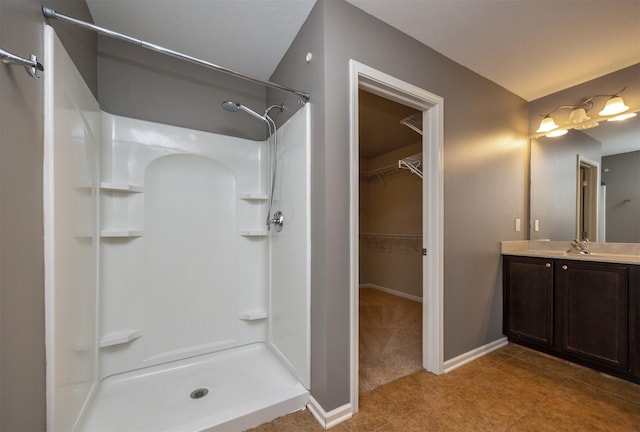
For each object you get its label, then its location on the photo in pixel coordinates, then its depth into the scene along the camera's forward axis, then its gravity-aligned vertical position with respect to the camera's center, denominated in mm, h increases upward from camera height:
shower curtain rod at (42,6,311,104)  1051 +854
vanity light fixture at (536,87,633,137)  2010 +877
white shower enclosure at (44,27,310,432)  1168 -399
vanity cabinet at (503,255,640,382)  1689 -742
